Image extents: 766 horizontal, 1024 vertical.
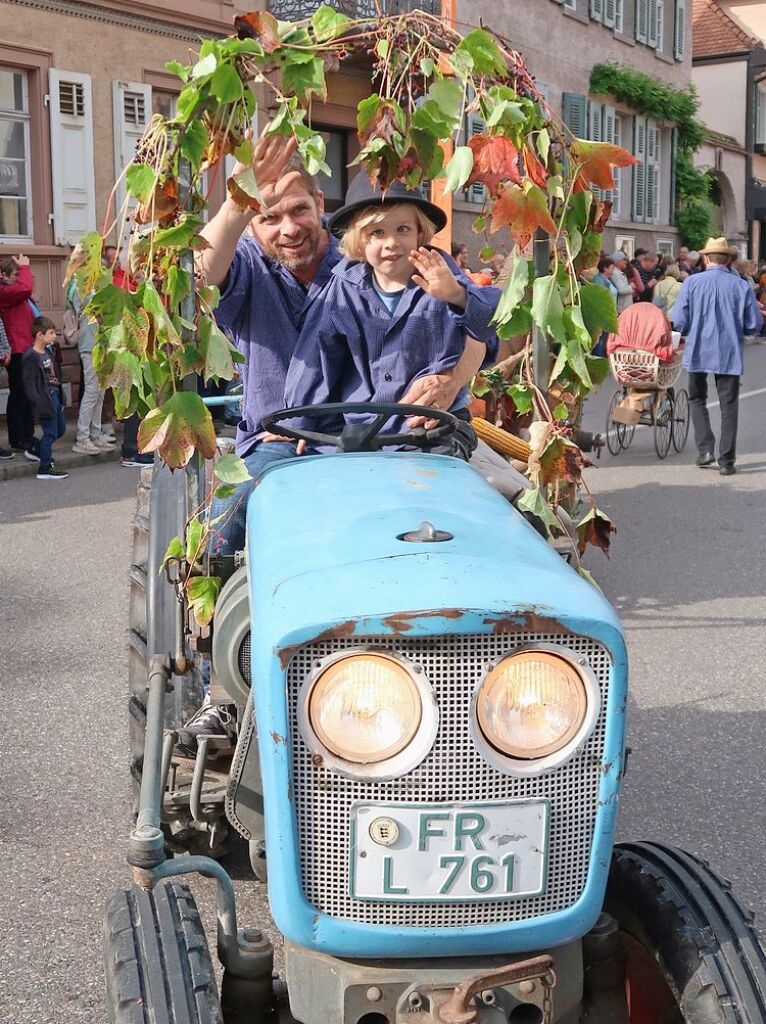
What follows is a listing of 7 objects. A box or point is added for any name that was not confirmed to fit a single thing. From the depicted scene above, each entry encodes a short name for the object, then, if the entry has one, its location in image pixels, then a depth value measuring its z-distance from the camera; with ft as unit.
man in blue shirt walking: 41.73
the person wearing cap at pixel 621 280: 71.82
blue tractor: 7.20
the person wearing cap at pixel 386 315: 13.14
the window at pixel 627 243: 107.11
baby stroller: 42.83
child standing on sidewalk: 41.57
